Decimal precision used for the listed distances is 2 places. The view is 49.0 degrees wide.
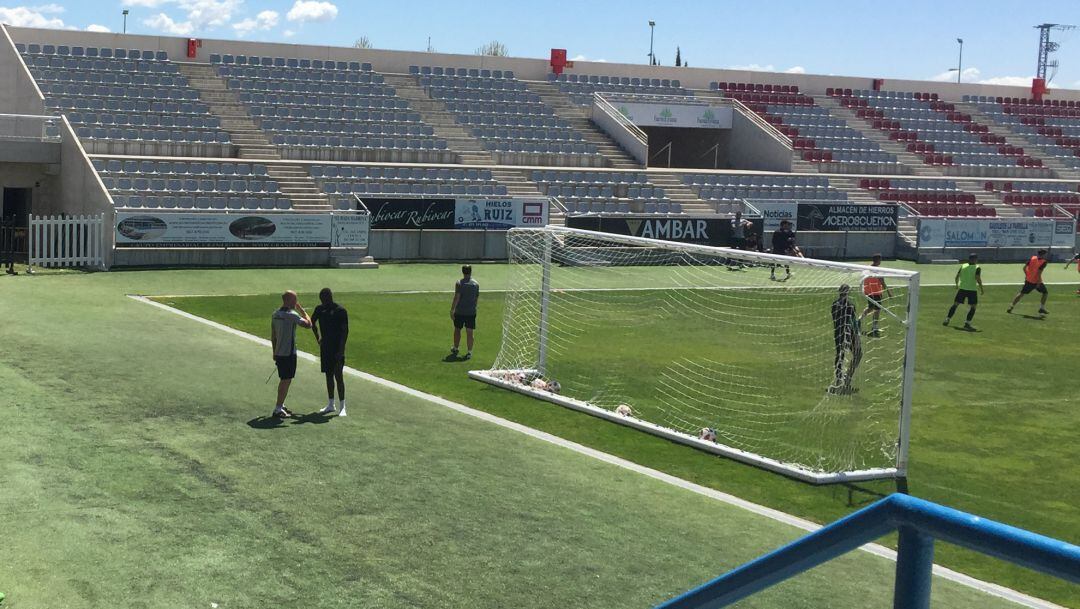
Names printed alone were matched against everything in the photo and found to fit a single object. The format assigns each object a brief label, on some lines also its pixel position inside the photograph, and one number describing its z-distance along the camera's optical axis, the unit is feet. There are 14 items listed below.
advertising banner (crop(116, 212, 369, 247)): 106.22
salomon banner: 144.87
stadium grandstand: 120.88
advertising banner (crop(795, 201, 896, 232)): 142.51
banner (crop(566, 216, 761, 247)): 130.11
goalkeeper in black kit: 55.52
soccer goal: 51.16
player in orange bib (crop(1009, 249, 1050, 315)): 95.55
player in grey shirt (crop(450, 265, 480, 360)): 69.15
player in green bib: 88.17
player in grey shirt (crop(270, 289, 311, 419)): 50.93
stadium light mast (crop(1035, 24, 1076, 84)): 257.12
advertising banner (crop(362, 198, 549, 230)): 121.29
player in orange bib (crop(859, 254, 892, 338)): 62.52
